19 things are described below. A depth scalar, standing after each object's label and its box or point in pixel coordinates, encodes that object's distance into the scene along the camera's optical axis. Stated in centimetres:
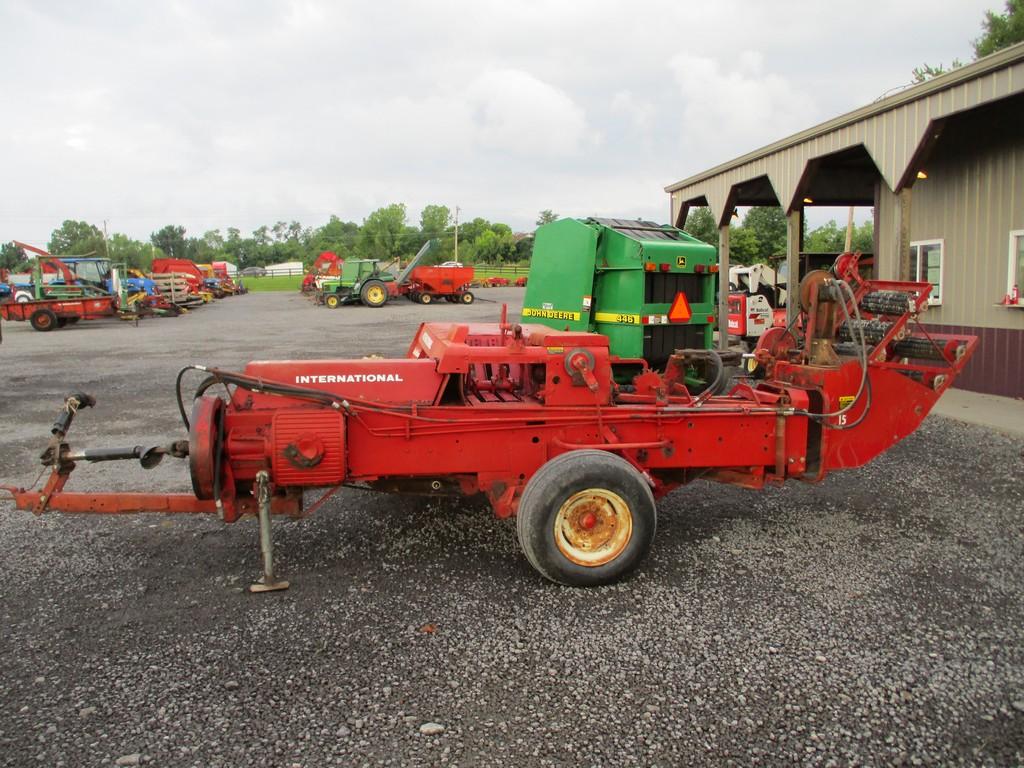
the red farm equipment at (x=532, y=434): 405
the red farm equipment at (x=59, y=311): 2300
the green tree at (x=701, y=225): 4028
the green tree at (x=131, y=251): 7931
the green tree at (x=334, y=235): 11950
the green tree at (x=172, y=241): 11664
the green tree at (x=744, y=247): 3781
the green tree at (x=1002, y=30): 2709
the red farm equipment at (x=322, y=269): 4209
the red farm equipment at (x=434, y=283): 3378
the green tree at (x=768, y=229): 3941
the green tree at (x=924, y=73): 3206
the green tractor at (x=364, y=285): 3238
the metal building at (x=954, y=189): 866
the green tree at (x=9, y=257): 7891
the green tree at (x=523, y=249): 7243
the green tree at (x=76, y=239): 8731
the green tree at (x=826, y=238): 4228
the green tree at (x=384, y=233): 8669
